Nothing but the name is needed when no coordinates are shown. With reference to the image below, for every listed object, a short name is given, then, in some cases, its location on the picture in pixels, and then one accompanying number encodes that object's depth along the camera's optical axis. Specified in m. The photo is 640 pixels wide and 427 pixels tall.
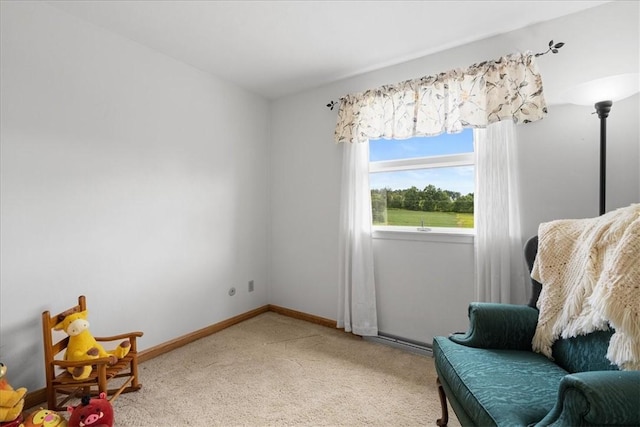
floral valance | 1.93
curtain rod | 1.86
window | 2.34
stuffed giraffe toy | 1.64
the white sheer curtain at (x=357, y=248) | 2.58
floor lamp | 1.43
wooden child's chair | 1.58
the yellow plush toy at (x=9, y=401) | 1.35
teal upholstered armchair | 0.80
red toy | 1.39
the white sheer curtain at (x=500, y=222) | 2.00
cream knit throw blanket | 1.03
